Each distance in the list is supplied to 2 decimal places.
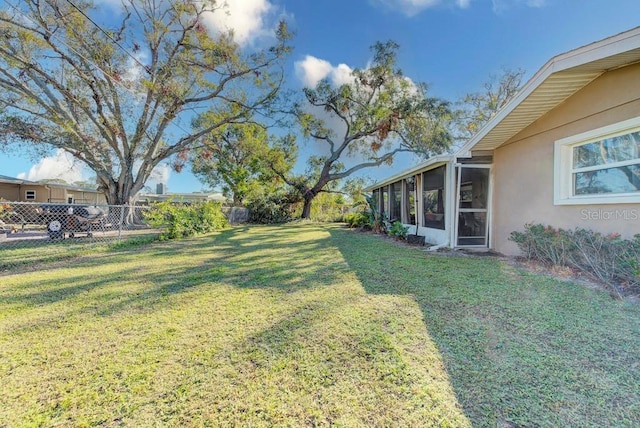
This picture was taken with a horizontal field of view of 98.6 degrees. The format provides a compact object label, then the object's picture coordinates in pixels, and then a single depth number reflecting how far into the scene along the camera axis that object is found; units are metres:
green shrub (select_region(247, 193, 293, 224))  18.19
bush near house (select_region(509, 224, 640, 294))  3.69
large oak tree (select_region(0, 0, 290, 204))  10.30
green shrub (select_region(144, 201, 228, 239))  8.75
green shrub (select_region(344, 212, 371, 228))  13.52
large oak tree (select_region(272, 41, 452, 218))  17.02
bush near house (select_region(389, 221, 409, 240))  9.07
